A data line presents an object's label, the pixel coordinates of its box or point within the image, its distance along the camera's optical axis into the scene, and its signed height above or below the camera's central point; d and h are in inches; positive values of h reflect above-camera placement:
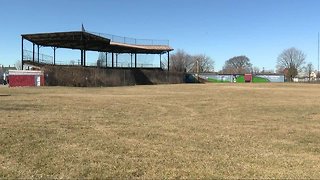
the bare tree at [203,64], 4290.9 +302.3
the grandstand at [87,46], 1738.6 +283.6
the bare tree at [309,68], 4351.0 +219.5
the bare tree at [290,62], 4196.5 +312.9
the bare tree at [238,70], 4697.5 +205.5
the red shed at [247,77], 3326.9 +46.5
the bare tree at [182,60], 4019.8 +346.7
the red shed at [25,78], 1534.7 +21.2
